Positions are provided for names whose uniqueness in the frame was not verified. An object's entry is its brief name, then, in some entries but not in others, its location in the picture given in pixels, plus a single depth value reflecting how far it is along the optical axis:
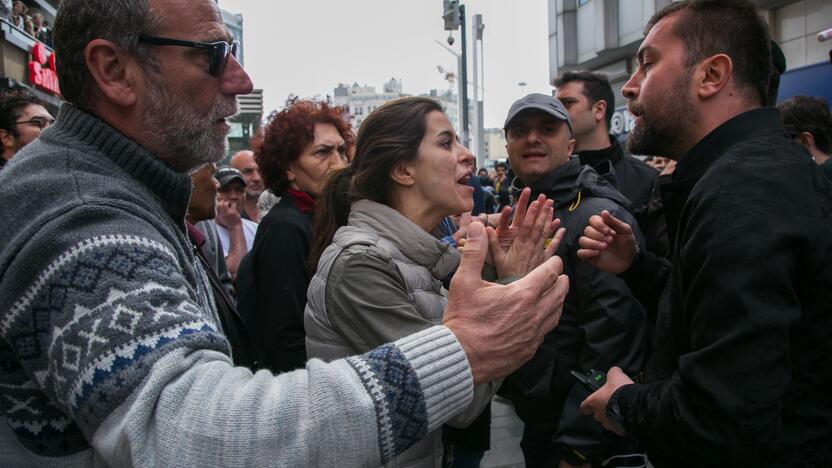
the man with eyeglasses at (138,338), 0.94
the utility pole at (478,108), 21.48
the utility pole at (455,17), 13.56
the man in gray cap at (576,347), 2.78
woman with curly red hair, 3.08
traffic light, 13.55
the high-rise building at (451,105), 101.81
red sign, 17.05
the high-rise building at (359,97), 130.38
